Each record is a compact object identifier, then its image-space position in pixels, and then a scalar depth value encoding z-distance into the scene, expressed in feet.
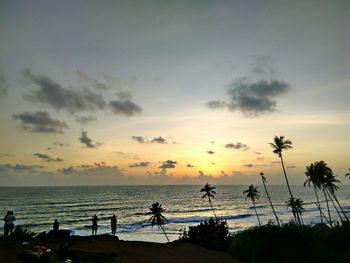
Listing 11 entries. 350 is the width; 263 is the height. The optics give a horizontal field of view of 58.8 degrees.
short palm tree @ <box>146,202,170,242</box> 153.36
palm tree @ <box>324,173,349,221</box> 183.32
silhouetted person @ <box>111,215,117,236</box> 108.37
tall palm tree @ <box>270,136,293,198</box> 185.06
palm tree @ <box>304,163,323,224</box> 181.16
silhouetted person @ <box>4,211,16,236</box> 74.84
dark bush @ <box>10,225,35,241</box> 63.72
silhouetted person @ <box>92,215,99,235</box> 109.29
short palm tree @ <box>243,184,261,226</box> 228.61
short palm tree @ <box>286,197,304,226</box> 201.30
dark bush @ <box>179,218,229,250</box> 82.74
